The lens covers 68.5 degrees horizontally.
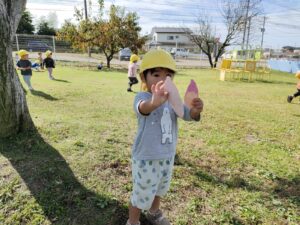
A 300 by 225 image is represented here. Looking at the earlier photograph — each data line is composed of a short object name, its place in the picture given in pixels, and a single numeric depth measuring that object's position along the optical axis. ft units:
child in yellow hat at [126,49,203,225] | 4.70
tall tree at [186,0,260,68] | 63.99
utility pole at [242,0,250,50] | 63.83
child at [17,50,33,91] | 21.89
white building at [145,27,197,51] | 164.75
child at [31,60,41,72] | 39.20
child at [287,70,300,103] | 21.20
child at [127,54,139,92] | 24.25
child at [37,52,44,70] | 40.01
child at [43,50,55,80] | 29.49
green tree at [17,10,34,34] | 95.51
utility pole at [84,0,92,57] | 53.59
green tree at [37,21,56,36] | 99.15
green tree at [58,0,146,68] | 51.06
